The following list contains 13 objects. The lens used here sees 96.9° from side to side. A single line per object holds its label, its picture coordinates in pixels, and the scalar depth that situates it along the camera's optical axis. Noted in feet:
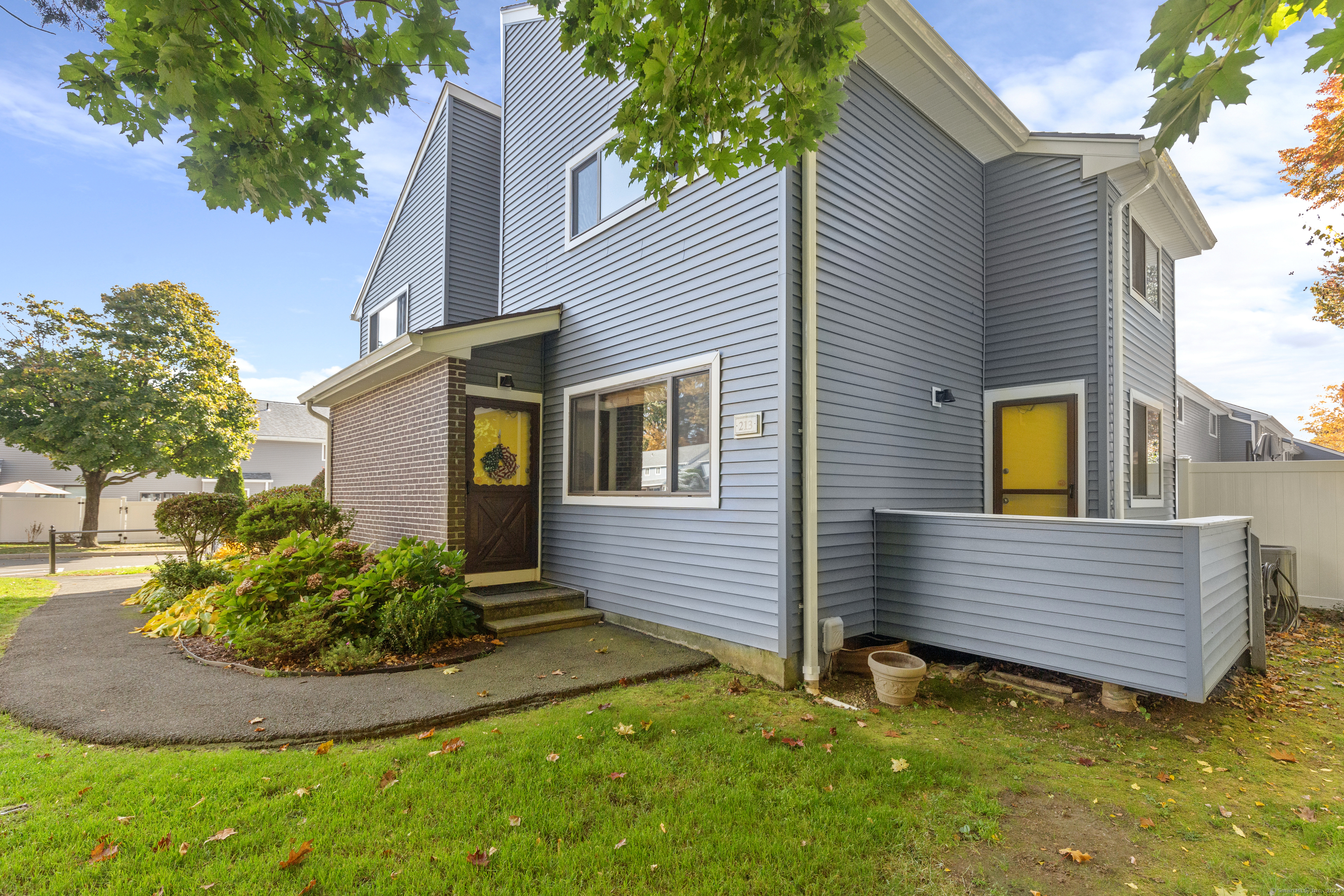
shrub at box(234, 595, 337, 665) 17.62
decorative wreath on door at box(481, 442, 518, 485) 24.21
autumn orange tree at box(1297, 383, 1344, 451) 78.23
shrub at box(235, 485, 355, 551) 26.73
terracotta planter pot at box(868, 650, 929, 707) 14.85
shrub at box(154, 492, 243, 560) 27.99
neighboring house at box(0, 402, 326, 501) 80.94
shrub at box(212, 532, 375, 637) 19.15
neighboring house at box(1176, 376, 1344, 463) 52.26
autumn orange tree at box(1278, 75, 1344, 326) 31.78
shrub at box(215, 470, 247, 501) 67.26
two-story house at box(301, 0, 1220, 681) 17.17
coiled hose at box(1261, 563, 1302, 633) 23.41
